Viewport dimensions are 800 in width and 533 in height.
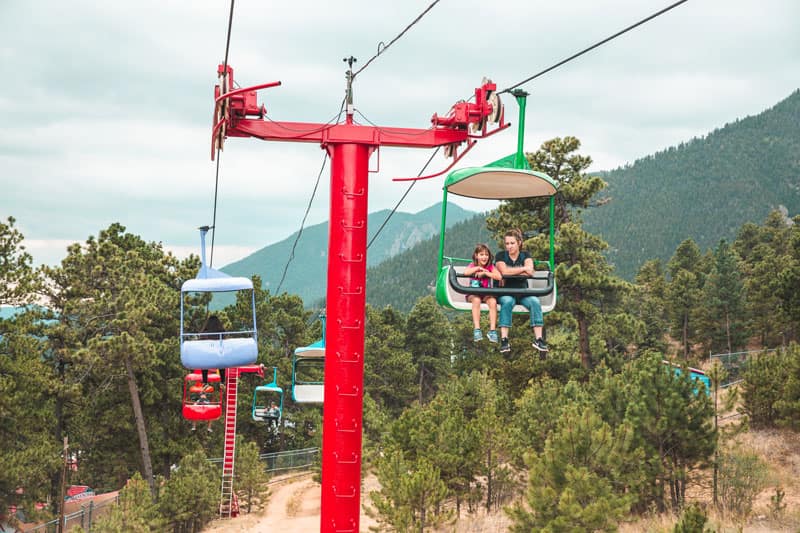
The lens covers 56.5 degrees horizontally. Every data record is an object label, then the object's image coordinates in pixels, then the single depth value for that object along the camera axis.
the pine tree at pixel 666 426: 16.11
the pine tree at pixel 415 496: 16.12
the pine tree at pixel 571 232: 26.44
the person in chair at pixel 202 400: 24.51
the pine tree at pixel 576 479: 12.41
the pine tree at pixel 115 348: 27.88
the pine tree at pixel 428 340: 54.88
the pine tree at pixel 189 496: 25.88
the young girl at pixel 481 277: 9.21
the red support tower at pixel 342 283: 9.45
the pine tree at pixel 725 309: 56.31
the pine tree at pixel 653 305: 55.78
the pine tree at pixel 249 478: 28.94
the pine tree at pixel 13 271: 25.61
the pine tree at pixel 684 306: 59.00
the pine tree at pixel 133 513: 18.64
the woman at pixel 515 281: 9.14
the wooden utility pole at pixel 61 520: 21.95
